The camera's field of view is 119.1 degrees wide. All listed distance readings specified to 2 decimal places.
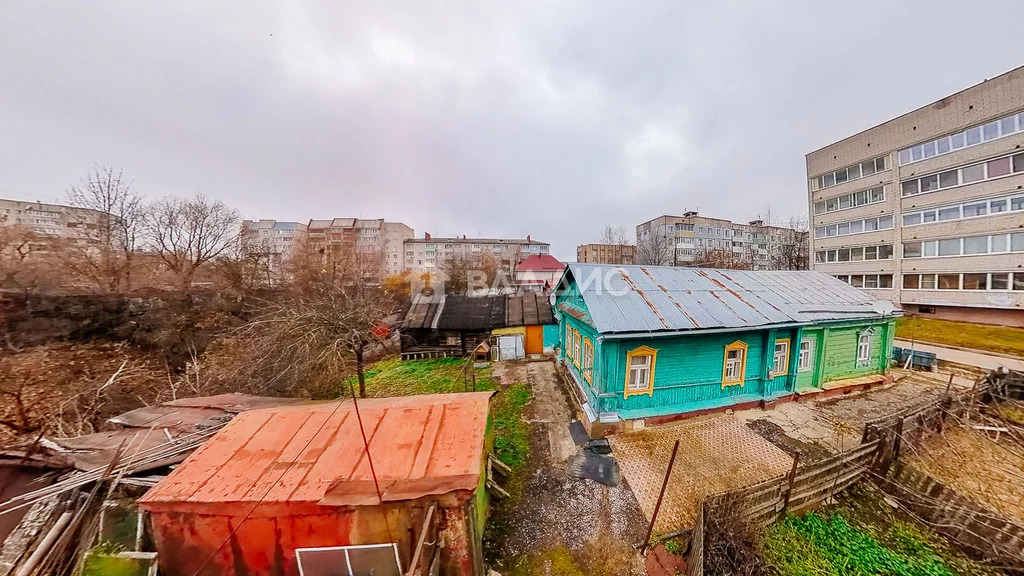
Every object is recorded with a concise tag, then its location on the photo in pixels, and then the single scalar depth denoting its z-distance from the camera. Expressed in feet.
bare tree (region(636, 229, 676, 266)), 143.02
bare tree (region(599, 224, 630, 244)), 163.32
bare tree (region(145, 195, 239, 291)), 65.98
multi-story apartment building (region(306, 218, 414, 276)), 169.81
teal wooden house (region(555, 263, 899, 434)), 28.14
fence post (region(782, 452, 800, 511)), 17.95
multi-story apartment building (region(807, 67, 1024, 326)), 58.59
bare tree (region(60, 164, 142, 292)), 52.85
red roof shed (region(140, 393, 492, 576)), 13.65
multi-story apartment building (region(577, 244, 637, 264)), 160.56
